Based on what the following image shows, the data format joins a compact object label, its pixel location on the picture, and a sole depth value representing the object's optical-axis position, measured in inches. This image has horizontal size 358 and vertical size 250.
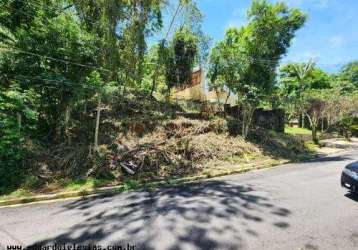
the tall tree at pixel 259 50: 664.4
